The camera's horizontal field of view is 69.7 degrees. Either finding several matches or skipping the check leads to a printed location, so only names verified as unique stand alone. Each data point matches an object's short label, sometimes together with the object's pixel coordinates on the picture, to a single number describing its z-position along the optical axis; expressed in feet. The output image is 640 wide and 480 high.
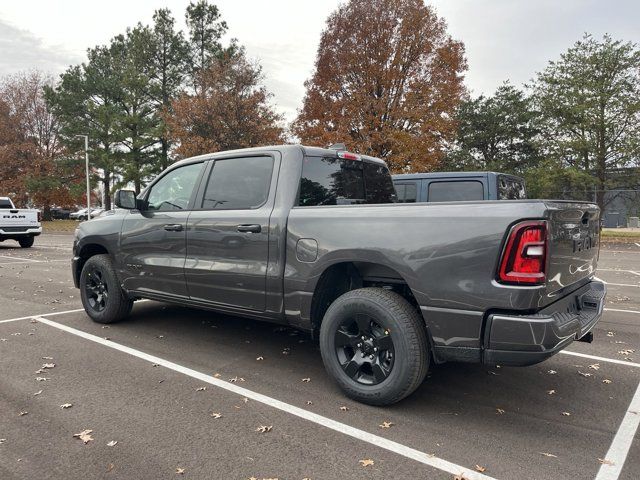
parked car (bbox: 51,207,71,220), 187.13
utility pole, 99.50
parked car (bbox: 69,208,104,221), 174.62
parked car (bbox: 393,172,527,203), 22.67
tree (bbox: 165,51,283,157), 77.10
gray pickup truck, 9.02
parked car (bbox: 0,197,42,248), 51.34
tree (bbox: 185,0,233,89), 118.42
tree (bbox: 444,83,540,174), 118.52
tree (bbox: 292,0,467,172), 67.31
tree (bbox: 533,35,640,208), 73.41
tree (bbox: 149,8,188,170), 118.32
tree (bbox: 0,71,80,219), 125.59
